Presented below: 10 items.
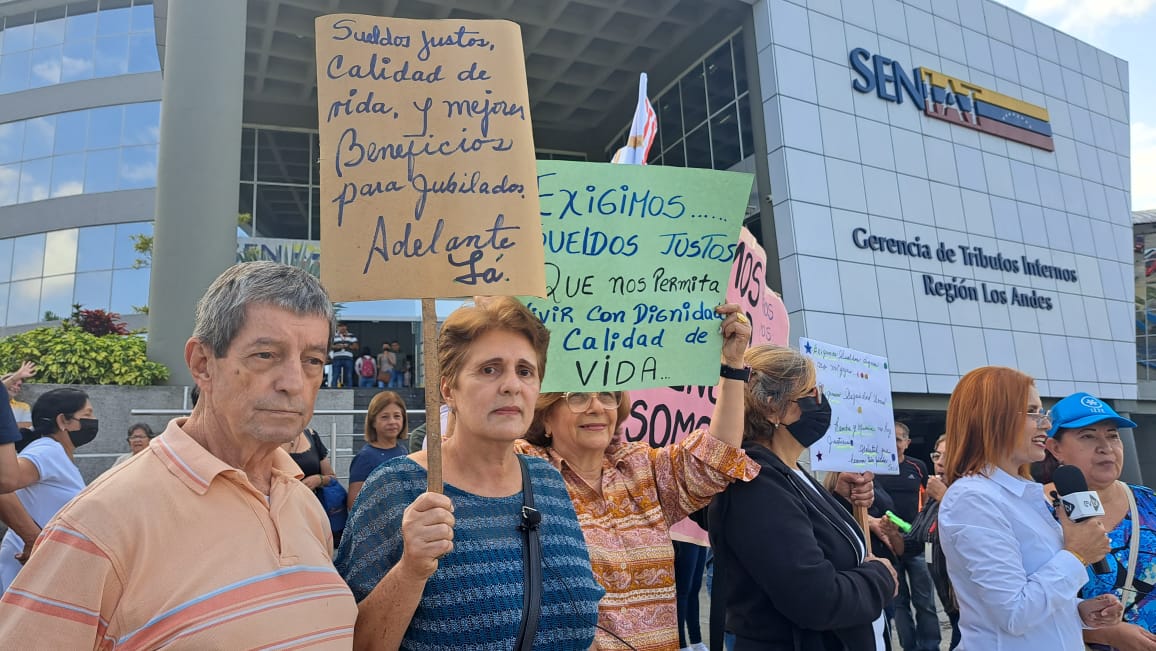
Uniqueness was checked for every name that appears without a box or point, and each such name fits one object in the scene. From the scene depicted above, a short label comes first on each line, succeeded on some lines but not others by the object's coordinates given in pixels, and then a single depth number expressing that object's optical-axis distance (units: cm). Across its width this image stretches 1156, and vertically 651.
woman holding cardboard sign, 165
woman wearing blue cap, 291
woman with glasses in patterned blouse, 236
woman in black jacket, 237
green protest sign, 253
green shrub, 923
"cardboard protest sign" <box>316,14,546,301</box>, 181
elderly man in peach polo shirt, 124
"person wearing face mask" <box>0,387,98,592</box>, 387
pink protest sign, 386
